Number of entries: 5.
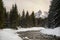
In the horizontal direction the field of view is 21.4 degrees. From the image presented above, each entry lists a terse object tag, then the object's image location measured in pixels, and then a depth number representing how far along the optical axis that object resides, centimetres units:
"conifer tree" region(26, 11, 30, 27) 10609
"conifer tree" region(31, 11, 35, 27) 11691
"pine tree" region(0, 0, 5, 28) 4958
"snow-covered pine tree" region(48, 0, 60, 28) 3516
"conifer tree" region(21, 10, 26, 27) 9997
